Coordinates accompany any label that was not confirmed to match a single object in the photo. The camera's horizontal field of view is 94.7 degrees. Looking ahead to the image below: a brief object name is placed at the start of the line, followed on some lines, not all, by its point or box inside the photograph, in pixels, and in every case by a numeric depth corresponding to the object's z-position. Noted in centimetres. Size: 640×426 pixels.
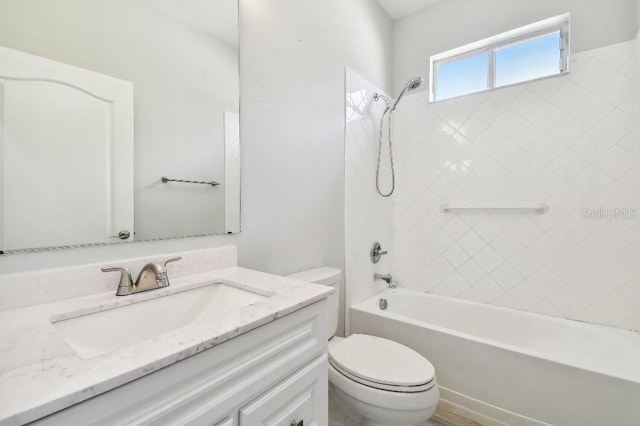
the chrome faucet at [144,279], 88
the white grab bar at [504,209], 194
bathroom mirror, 79
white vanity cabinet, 47
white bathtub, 132
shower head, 203
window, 198
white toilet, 117
